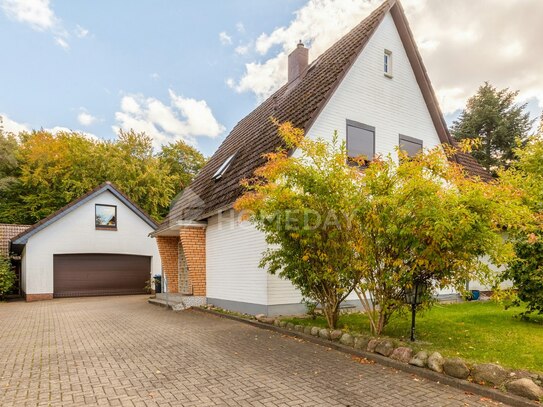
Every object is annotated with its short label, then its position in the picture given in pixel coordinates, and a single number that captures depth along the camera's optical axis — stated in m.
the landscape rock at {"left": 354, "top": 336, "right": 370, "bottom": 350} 6.02
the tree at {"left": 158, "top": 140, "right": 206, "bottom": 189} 35.22
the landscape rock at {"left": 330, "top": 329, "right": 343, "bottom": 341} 6.60
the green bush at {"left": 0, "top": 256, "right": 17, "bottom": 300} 17.20
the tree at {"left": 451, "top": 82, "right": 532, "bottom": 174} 28.70
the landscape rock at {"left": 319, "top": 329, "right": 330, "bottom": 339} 6.78
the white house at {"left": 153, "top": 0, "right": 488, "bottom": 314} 10.05
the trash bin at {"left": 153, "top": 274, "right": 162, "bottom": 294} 17.22
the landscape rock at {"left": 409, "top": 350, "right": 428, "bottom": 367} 5.03
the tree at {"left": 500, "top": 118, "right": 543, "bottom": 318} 7.76
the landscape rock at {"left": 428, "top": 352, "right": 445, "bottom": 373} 4.82
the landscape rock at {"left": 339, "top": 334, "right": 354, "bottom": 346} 6.29
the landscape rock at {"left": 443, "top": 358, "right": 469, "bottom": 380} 4.54
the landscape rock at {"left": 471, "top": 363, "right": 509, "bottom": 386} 4.25
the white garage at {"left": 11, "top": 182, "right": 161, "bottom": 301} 17.75
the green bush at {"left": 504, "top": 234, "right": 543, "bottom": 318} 7.75
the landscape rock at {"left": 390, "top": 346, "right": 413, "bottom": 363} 5.28
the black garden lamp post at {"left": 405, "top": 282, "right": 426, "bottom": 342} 6.05
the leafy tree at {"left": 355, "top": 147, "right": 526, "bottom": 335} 5.28
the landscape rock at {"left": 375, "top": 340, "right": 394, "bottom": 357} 5.56
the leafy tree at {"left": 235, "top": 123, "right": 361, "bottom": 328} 6.48
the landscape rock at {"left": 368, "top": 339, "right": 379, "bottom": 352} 5.82
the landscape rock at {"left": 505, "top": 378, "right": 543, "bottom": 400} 3.85
